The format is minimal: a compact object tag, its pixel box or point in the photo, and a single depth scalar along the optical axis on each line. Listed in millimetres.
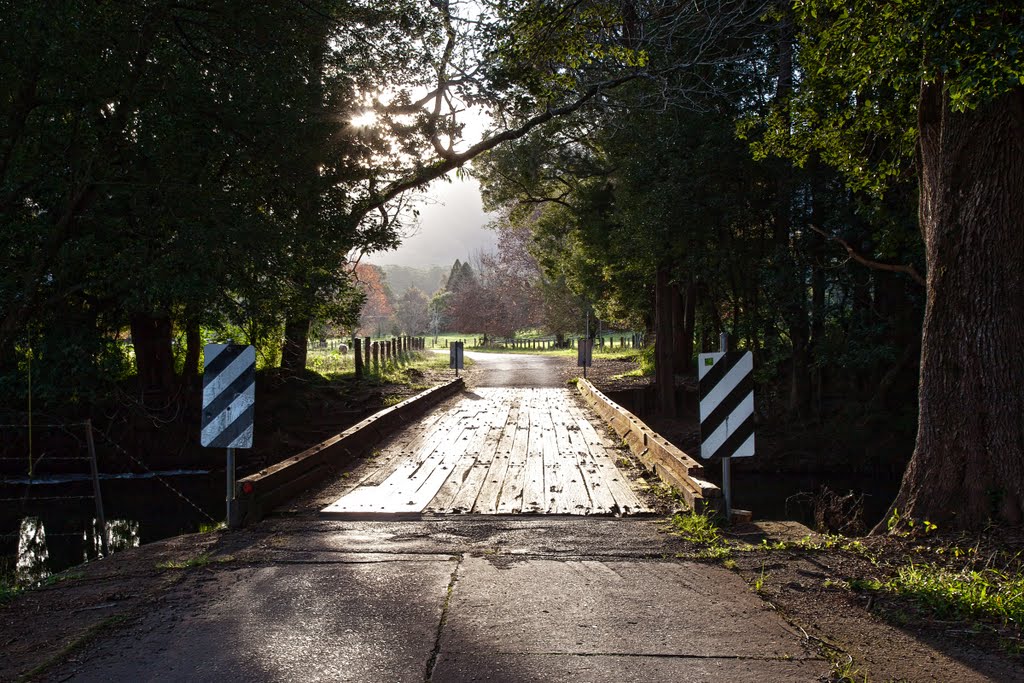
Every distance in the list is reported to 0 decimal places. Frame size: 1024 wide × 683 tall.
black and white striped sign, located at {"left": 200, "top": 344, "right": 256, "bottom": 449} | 5773
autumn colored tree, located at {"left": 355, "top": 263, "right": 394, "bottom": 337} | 100812
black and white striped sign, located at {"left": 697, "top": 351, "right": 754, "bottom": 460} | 5789
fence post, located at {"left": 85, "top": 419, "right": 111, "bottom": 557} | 9625
